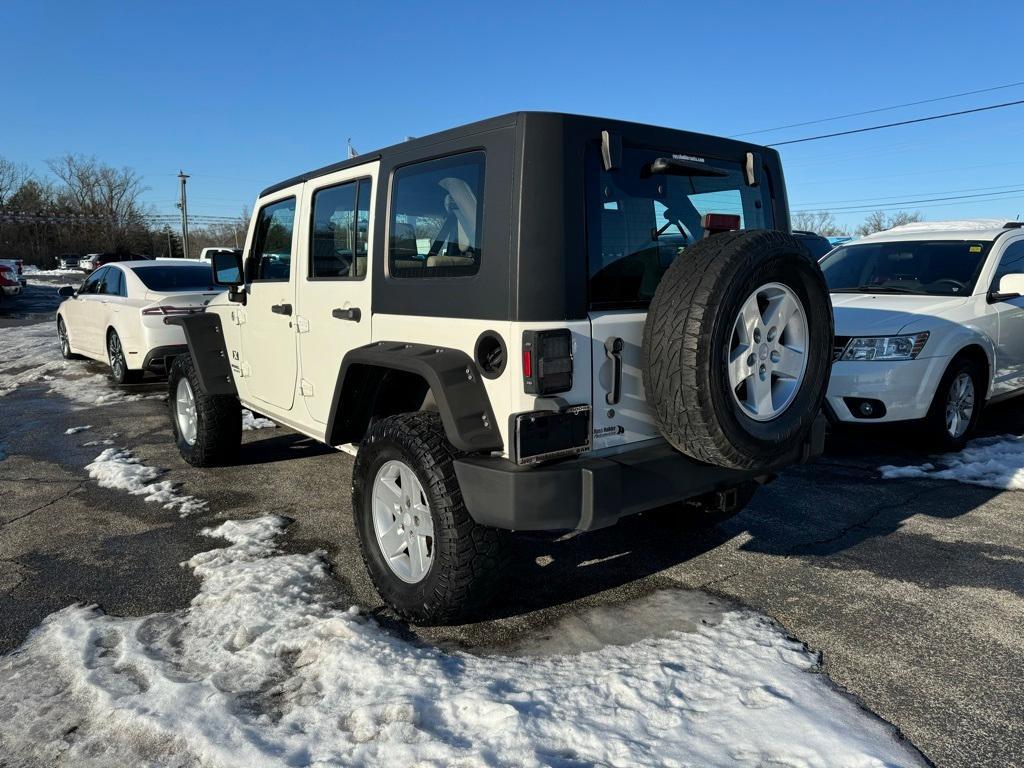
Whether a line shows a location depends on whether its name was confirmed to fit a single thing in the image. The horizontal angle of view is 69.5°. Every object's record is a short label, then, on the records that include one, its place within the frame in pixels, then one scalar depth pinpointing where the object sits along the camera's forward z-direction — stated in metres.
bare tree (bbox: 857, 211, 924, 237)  66.38
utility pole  55.31
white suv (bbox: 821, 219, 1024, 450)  5.61
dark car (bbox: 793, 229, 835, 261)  15.36
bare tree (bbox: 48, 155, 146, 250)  67.69
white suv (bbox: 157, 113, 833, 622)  2.75
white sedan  8.53
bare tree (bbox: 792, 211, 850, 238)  74.88
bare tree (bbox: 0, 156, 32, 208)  64.19
